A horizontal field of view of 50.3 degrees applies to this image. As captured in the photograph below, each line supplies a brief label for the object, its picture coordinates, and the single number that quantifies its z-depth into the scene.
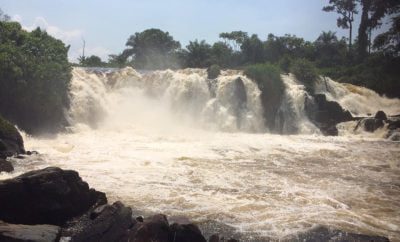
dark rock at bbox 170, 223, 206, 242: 7.74
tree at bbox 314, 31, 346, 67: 50.82
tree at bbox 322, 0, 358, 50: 50.75
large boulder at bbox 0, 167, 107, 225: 8.27
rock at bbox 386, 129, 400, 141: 24.50
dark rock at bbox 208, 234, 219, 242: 7.97
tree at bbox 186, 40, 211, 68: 48.75
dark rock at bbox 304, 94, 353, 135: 28.50
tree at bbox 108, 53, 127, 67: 55.71
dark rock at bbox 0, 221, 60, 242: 6.82
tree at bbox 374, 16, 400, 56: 36.62
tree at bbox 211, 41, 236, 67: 48.15
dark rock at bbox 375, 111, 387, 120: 26.74
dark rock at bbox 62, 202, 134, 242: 7.62
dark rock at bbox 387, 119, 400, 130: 25.33
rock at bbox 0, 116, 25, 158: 15.74
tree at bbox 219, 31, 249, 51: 53.25
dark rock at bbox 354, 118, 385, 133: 26.17
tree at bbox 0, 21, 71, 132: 20.75
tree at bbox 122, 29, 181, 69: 56.88
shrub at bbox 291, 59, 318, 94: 32.66
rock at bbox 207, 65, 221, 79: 29.94
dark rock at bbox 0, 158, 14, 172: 13.24
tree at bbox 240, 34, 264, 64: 50.53
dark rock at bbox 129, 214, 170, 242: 7.41
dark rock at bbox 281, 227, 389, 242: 8.56
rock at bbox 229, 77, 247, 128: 28.05
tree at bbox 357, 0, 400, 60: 41.22
